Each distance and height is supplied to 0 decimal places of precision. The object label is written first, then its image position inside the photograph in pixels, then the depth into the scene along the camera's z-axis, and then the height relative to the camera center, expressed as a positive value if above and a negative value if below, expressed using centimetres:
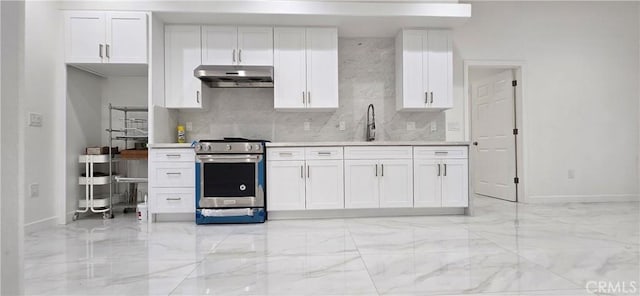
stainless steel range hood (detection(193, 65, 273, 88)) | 364 +81
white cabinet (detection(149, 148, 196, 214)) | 353 -33
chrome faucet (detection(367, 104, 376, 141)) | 421 +31
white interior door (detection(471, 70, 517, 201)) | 489 +18
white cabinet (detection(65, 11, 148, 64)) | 355 +119
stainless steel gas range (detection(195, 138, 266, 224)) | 345 -34
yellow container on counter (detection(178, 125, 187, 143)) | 409 +18
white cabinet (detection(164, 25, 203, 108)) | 389 +102
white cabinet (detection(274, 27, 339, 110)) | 396 +94
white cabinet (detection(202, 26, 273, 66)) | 390 +119
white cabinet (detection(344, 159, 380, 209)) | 366 -40
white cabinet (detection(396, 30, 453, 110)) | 405 +93
